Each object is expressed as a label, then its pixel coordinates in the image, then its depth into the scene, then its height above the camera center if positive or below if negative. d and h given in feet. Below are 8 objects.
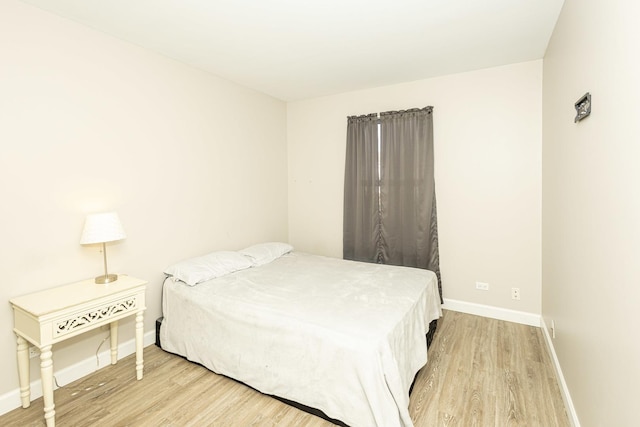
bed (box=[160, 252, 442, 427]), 5.63 -2.69
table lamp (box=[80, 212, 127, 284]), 7.09 -0.44
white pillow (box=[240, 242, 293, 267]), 10.93 -1.60
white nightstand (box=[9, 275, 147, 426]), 5.99 -2.17
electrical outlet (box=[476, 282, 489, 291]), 11.07 -2.85
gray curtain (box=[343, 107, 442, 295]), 11.62 +0.62
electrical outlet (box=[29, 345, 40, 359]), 6.86 -3.11
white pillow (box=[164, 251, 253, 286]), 8.84 -1.74
